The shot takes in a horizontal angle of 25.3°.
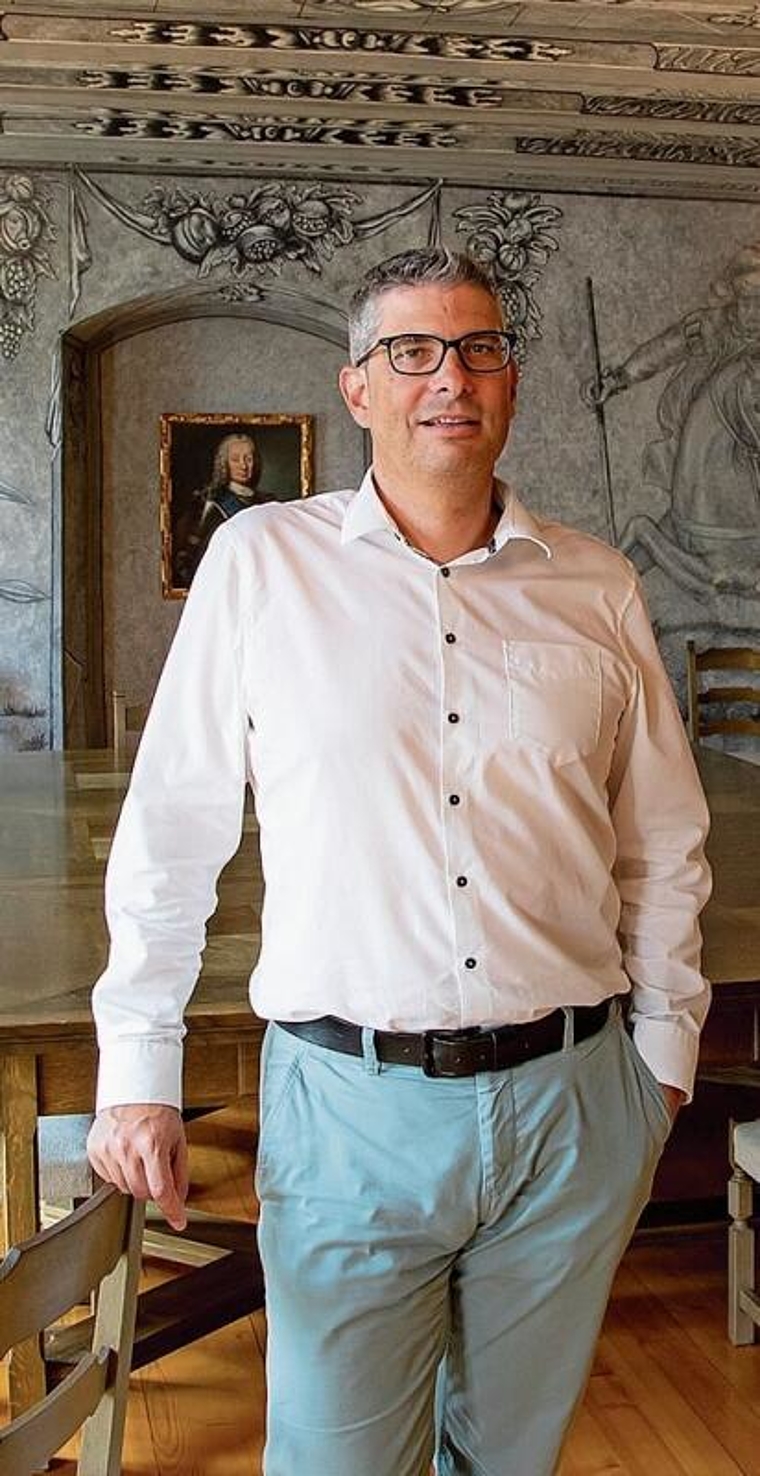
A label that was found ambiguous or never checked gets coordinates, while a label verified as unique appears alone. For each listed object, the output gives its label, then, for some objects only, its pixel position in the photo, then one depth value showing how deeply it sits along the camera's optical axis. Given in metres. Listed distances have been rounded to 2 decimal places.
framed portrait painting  8.12
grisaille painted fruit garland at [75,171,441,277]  7.70
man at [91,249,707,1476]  1.70
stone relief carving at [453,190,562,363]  7.95
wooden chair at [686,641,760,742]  6.29
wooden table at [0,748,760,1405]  2.41
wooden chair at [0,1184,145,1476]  1.34
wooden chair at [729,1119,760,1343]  3.16
